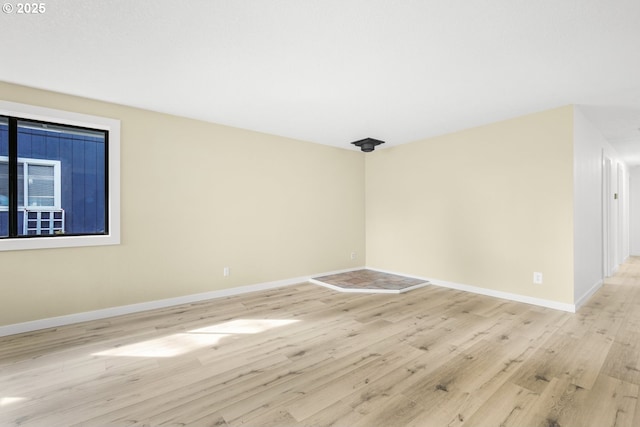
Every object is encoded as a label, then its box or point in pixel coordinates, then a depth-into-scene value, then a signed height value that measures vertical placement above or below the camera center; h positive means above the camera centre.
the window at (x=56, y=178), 2.88 +0.41
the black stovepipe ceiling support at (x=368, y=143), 4.84 +1.23
